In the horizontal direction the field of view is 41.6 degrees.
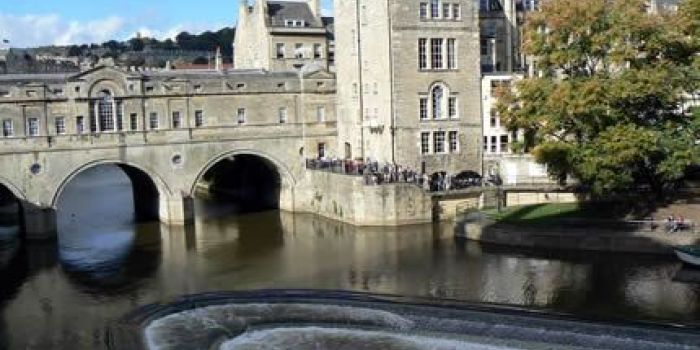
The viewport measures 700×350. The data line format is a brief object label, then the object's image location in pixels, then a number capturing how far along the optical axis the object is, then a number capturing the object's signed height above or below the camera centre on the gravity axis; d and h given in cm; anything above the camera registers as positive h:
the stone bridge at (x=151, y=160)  4997 -199
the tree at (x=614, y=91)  4112 +99
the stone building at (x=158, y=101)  5034 +136
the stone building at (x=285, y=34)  7094 +685
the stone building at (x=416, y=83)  5297 +206
